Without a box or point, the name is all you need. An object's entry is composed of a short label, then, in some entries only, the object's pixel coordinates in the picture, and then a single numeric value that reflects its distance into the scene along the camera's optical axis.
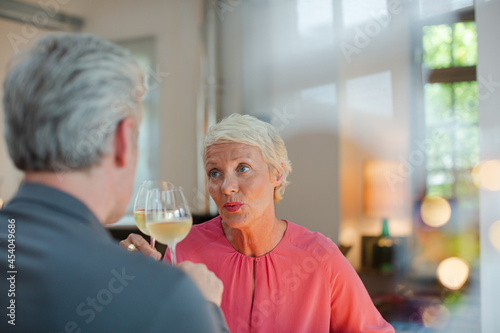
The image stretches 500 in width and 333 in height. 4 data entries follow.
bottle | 3.13
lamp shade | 3.20
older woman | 1.55
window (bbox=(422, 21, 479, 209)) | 2.93
